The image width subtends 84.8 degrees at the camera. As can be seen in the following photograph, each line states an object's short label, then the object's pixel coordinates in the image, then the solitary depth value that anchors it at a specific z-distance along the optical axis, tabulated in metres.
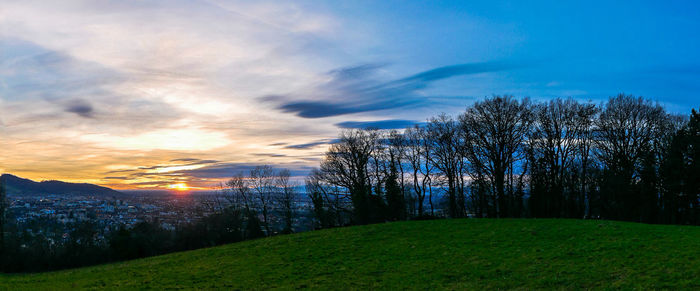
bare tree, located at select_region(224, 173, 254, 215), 65.50
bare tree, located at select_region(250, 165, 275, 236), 63.59
